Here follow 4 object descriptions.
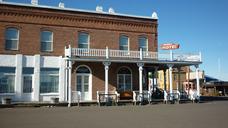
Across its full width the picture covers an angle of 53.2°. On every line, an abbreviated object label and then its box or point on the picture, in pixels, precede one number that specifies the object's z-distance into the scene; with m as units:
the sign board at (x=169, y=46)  22.63
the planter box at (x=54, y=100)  17.25
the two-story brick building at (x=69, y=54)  18.01
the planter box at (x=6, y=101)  16.14
